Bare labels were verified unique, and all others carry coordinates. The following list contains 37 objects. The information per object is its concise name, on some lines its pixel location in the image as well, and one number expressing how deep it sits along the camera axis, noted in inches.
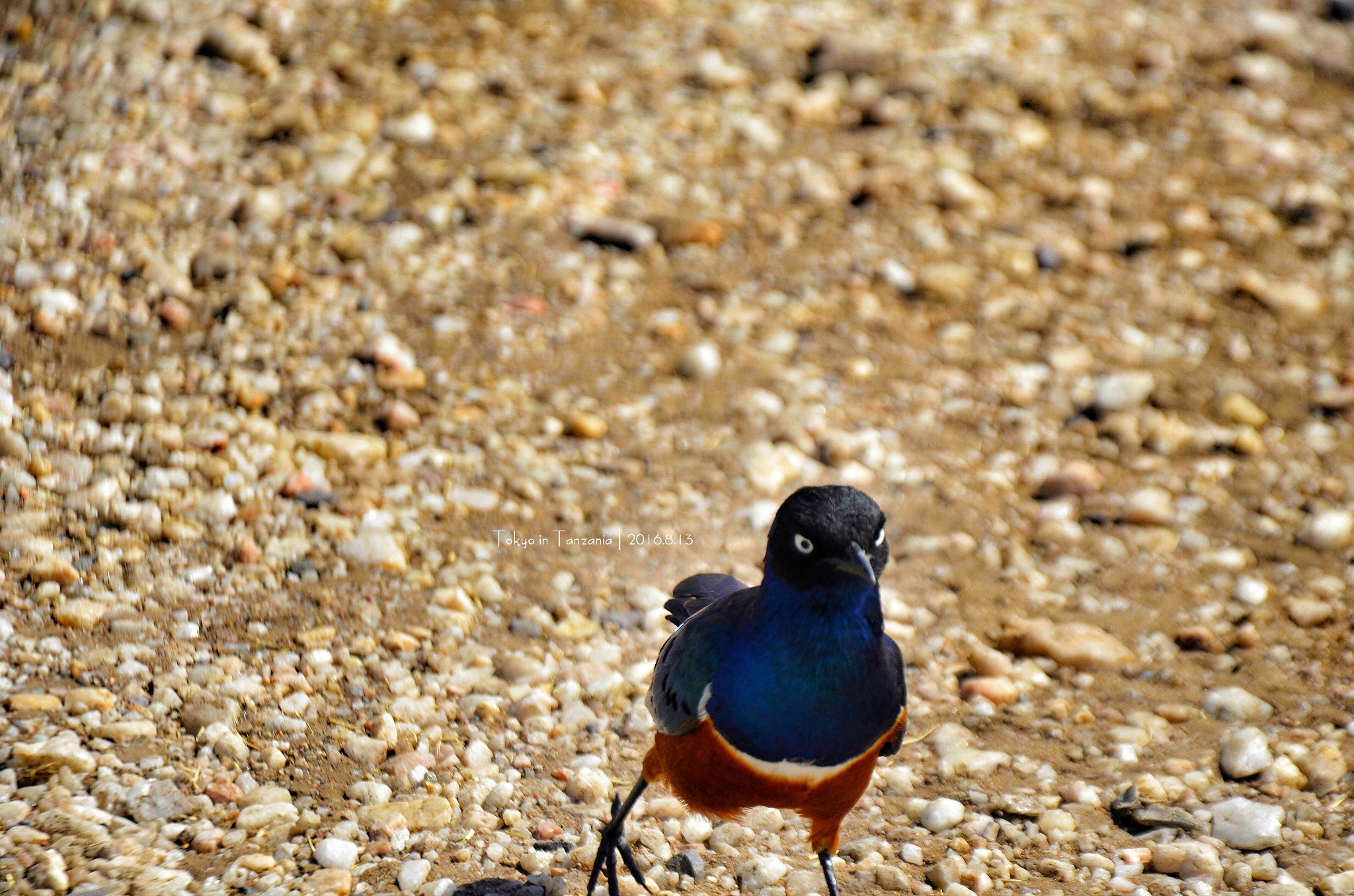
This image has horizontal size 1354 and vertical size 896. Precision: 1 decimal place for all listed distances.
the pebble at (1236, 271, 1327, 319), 508.7
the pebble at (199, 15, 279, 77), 534.6
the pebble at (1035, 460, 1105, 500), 437.7
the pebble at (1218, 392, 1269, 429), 463.8
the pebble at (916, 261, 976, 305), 510.0
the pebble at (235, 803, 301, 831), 300.4
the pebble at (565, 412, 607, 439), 435.2
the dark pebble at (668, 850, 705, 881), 309.1
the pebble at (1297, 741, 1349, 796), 327.6
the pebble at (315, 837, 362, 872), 294.0
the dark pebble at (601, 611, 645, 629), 378.3
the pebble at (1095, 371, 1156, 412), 470.0
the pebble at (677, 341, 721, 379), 463.2
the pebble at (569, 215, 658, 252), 505.0
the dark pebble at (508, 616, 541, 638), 369.7
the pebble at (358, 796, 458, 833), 307.7
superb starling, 260.2
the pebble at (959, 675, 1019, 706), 361.7
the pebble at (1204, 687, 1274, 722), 352.5
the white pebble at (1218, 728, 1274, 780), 332.2
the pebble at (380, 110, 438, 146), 523.2
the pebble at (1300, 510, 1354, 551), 414.3
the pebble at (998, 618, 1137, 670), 372.8
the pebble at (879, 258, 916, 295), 511.5
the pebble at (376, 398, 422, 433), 426.3
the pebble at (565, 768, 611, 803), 326.3
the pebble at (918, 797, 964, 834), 321.7
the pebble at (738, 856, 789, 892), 306.8
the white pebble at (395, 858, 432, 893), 290.7
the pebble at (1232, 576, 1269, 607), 393.7
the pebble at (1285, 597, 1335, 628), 384.2
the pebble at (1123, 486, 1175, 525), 426.9
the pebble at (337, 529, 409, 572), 380.8
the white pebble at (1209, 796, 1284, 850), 312.0
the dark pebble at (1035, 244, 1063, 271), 527.5
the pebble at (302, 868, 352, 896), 285.7
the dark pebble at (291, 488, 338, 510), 396.8
